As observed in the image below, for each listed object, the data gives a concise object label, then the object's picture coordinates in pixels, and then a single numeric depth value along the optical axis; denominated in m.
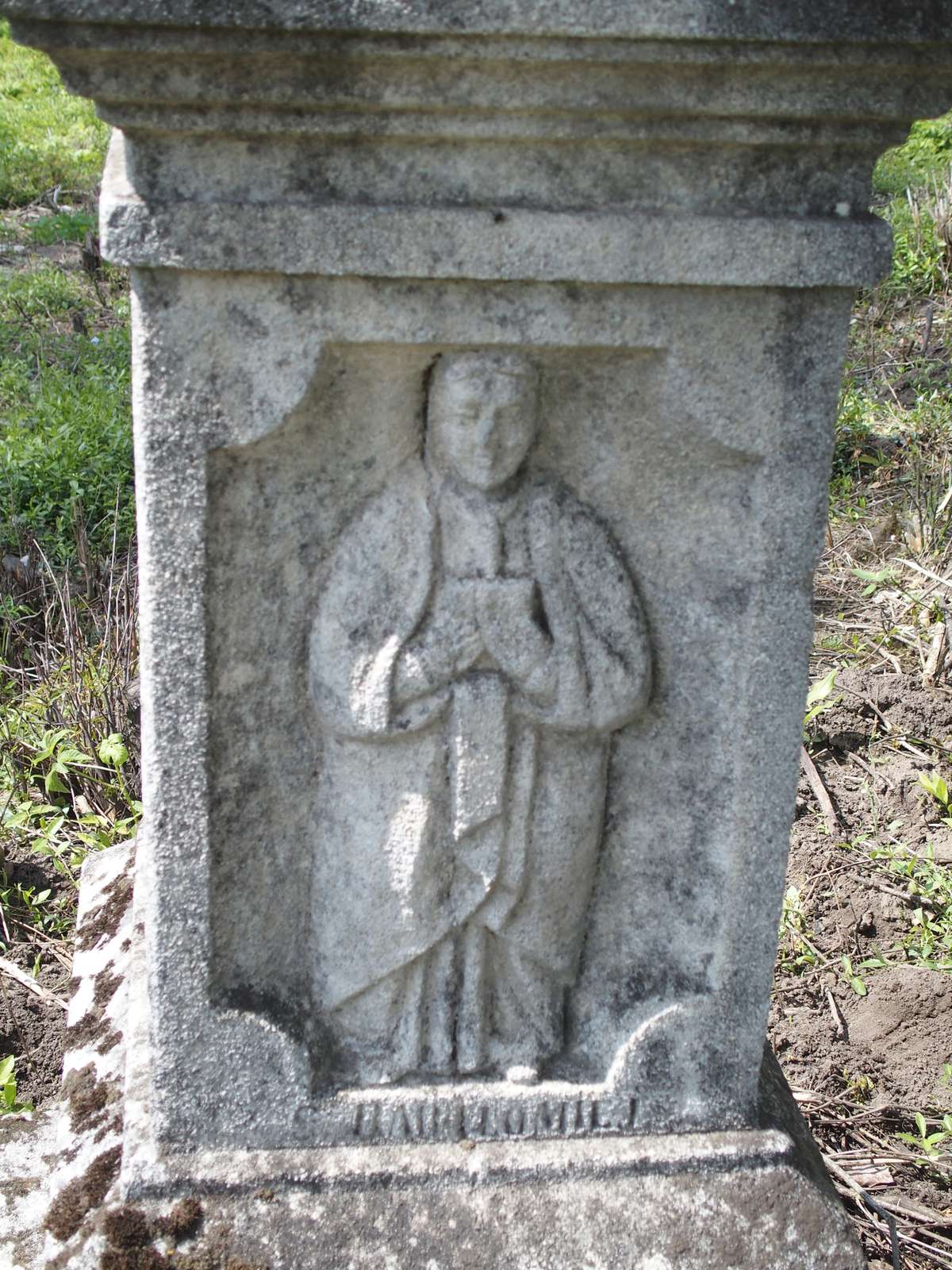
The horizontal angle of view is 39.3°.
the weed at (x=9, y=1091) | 2.77
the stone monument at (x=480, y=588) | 1.62
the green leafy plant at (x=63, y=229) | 6.45
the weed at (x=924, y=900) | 3.28
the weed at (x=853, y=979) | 3.18
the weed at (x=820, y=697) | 3.80
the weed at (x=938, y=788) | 3.61
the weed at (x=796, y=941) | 3.31
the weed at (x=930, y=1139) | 2.79
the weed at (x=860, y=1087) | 2.99
